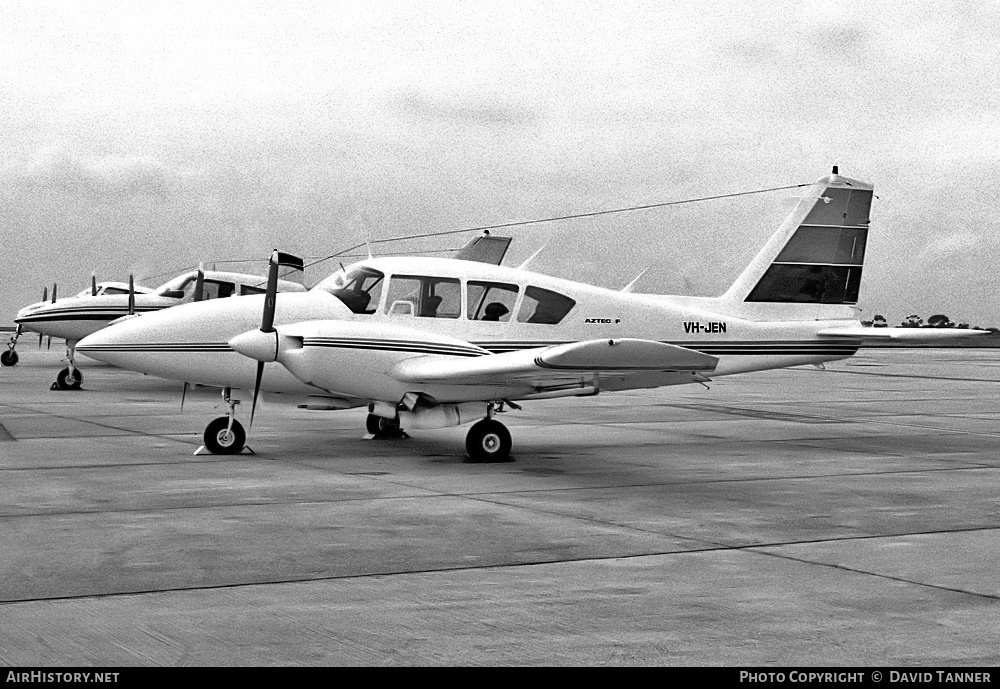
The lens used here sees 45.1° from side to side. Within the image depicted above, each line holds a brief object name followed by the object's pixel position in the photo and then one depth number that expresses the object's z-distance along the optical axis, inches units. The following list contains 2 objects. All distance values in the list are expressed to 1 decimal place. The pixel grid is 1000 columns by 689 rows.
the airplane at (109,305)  1072.8
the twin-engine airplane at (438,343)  535.5
